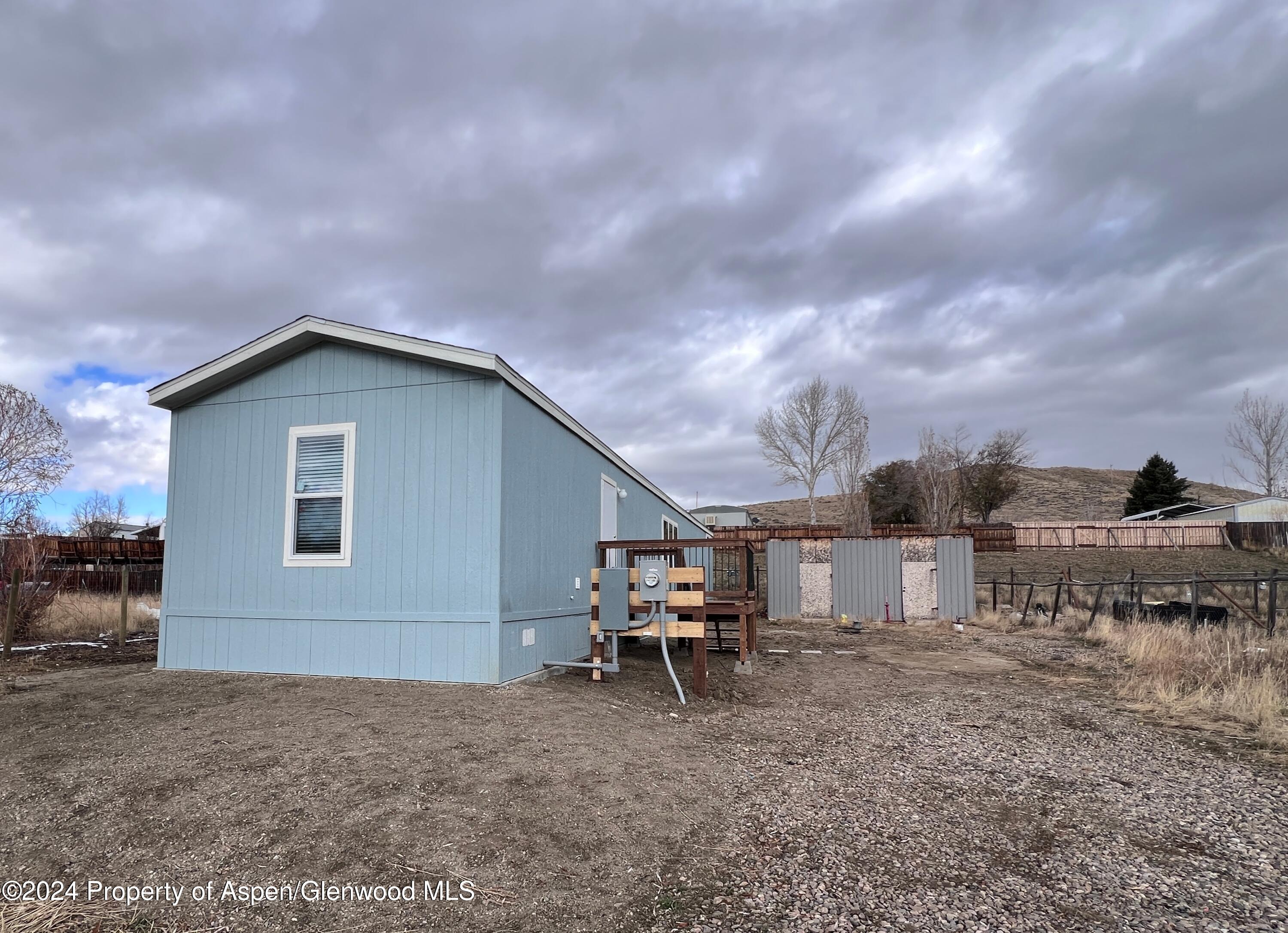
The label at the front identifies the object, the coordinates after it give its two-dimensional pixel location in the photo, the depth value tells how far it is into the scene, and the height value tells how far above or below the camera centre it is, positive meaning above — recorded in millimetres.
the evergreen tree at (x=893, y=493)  37406 +1977
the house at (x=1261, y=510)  31484 +849
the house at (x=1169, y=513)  37938 +896
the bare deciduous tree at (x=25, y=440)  15297 +1987
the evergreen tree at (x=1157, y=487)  41531 +2477
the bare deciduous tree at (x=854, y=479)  27844 +2126
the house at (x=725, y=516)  36406 +763
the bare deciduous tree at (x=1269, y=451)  33000 +3576
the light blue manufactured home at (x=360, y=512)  6543 +188
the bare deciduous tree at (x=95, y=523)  27766 +377
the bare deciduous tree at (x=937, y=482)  30688 +2101
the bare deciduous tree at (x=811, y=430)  32188 +4600
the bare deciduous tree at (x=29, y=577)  10203 -660
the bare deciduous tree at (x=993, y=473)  40031 +3146
